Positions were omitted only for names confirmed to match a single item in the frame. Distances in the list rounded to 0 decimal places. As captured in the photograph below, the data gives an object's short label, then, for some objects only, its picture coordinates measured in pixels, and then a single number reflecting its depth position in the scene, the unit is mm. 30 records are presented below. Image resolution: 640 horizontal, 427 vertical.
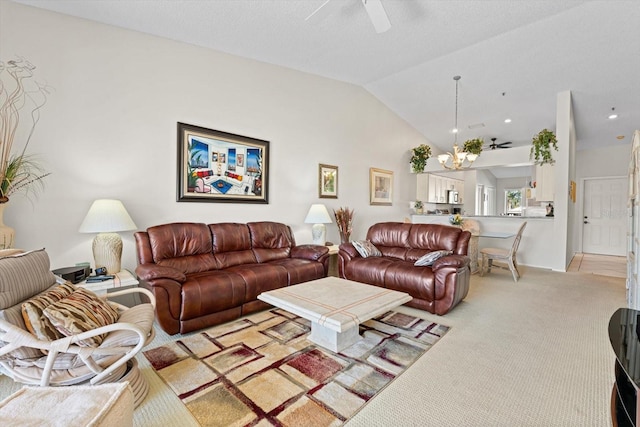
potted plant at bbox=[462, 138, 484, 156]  5387
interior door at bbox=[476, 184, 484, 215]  8571
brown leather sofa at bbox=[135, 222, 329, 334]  2543
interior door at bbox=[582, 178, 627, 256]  7012
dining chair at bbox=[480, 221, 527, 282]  4488
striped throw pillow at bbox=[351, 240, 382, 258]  3957
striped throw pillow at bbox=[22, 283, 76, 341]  1452
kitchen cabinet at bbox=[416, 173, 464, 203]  7395
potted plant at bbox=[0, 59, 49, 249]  2566
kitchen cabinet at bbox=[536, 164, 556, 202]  5332
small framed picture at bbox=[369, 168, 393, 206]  6180
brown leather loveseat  3066
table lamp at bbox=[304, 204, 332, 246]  4605
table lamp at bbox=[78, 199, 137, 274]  2701
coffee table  2076
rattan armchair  1415
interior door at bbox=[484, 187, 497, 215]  9172
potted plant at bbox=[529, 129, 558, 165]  5176
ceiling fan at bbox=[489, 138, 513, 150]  7046
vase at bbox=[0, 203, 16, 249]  2305
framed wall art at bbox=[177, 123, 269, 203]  3611
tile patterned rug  1650
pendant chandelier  5280
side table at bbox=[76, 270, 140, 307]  2410
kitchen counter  5486
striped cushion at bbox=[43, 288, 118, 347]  1483
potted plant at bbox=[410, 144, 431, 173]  6859
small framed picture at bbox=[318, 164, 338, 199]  5169
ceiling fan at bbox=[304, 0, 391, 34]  2533
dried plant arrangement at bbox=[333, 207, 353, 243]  5352
